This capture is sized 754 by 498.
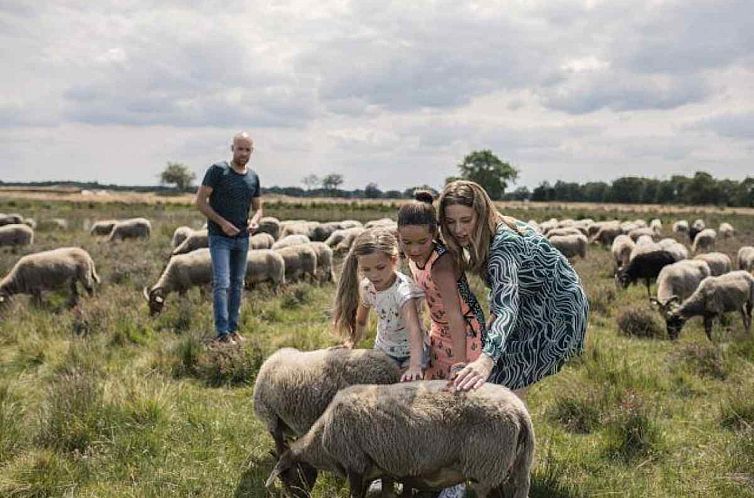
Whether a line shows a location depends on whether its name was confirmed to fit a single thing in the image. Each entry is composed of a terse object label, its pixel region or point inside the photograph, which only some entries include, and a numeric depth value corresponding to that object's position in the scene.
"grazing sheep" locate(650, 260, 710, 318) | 11.31
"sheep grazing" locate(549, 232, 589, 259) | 19.62
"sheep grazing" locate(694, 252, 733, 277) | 13.13
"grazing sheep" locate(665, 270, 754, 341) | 9.48
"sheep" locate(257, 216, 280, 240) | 21.46
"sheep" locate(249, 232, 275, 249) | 15.02
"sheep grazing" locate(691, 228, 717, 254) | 22.77
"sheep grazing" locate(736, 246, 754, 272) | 15.39
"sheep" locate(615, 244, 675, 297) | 14.41
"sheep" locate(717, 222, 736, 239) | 28.88
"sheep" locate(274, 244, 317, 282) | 13.33
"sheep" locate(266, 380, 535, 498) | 3.03
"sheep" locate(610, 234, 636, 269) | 17.59
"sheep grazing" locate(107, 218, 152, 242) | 23.88
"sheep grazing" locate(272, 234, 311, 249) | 15.23
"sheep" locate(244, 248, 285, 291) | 11.49
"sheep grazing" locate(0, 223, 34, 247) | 19.91
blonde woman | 3.50
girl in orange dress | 3.64
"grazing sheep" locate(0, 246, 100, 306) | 10.52
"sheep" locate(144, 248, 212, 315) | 10.40
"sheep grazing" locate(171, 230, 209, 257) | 14.59
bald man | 7.06
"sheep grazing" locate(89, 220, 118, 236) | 27.02
